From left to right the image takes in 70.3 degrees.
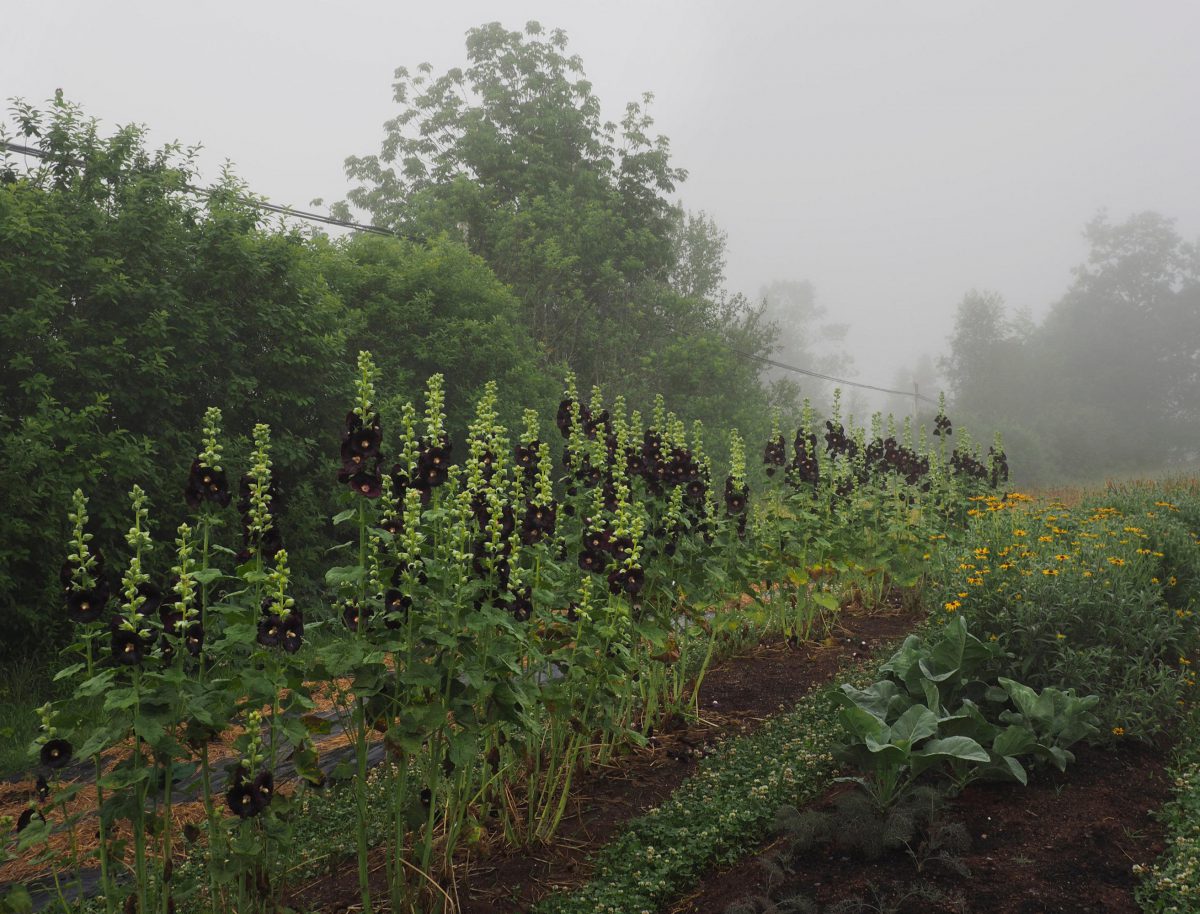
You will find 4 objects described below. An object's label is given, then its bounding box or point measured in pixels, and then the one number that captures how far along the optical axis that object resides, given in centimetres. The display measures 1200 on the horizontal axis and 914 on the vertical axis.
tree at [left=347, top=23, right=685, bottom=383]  1936
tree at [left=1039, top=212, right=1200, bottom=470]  4697
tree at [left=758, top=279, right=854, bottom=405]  8331
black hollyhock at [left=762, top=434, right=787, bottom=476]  749
